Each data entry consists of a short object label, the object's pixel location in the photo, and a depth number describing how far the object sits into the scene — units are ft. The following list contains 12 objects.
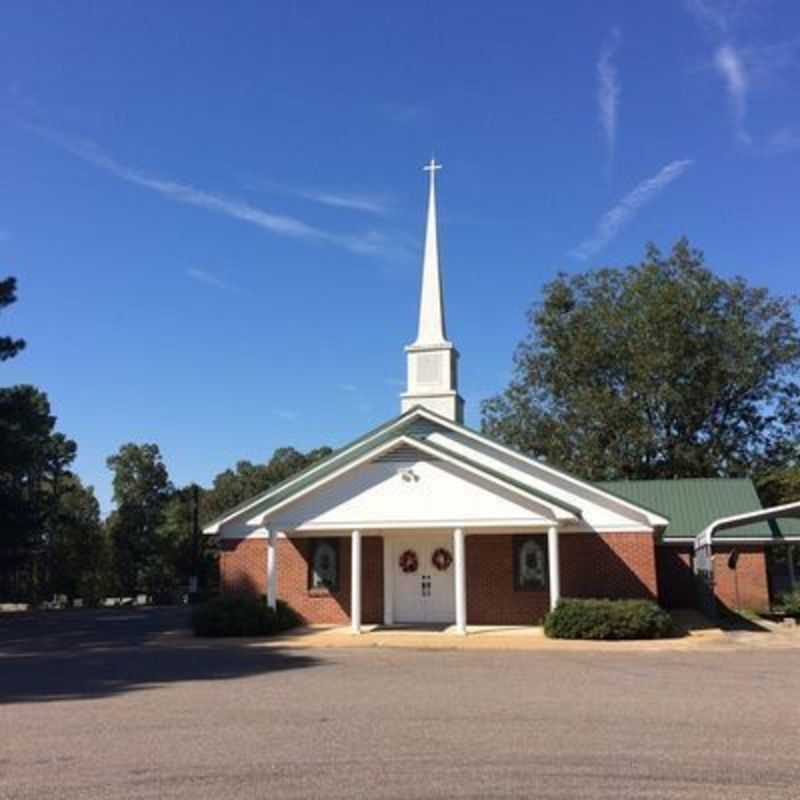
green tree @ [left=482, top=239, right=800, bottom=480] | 147.64
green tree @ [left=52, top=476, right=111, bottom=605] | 170.30
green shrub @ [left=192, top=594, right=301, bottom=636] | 73.20
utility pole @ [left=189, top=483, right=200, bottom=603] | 162.60
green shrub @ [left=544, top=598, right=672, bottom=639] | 68.80
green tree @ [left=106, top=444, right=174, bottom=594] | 195.83
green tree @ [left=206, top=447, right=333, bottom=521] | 262.06
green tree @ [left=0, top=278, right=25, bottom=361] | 112.68
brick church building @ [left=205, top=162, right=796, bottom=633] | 76.79
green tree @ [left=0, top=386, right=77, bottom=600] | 116.26
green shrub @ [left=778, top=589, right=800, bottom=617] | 90.58
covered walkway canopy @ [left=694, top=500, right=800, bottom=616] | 82.53
